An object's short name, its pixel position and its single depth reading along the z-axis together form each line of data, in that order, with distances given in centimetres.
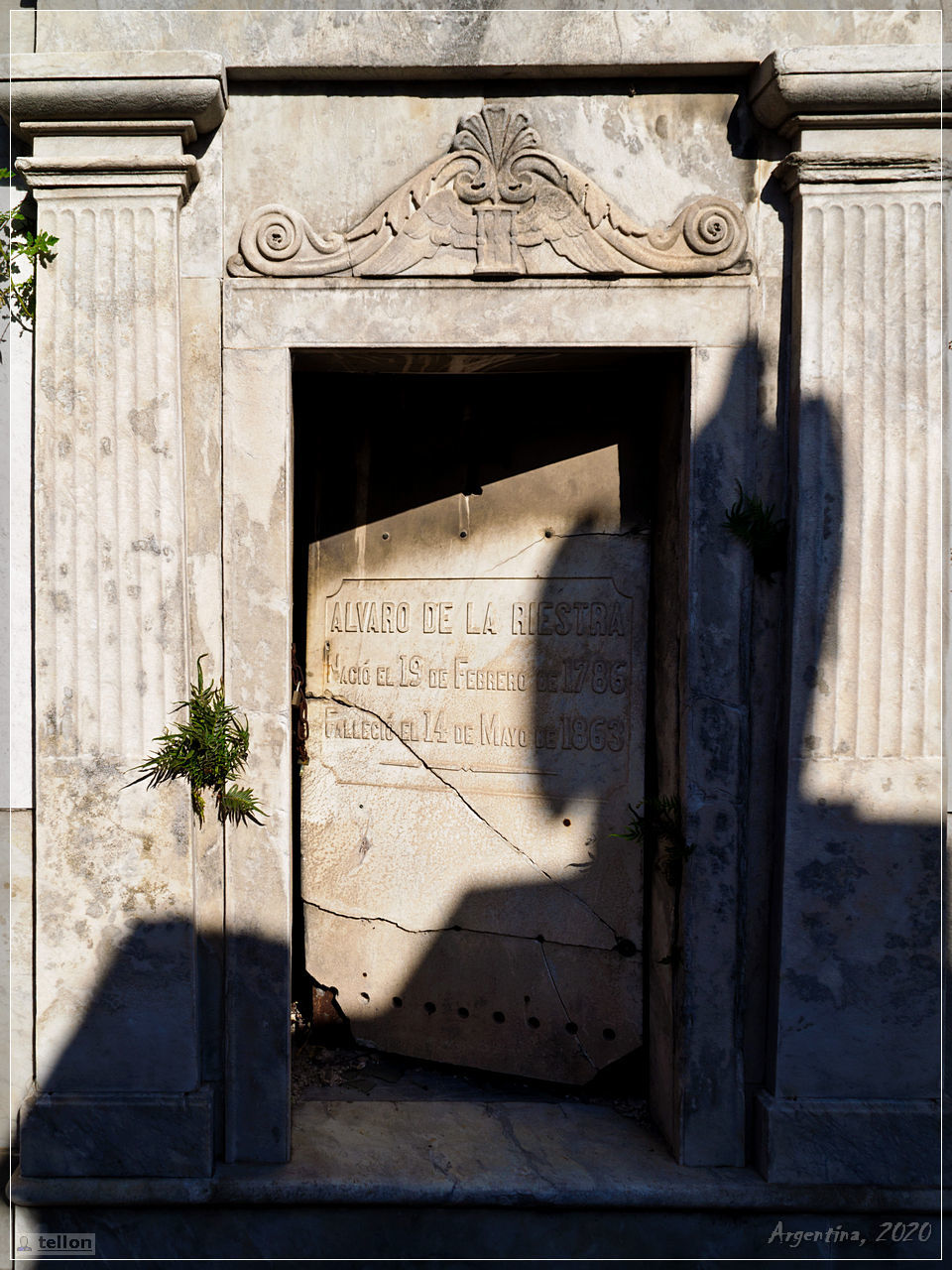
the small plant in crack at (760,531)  305
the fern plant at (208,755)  301
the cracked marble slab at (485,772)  371
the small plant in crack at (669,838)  320
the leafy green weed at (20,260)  297
